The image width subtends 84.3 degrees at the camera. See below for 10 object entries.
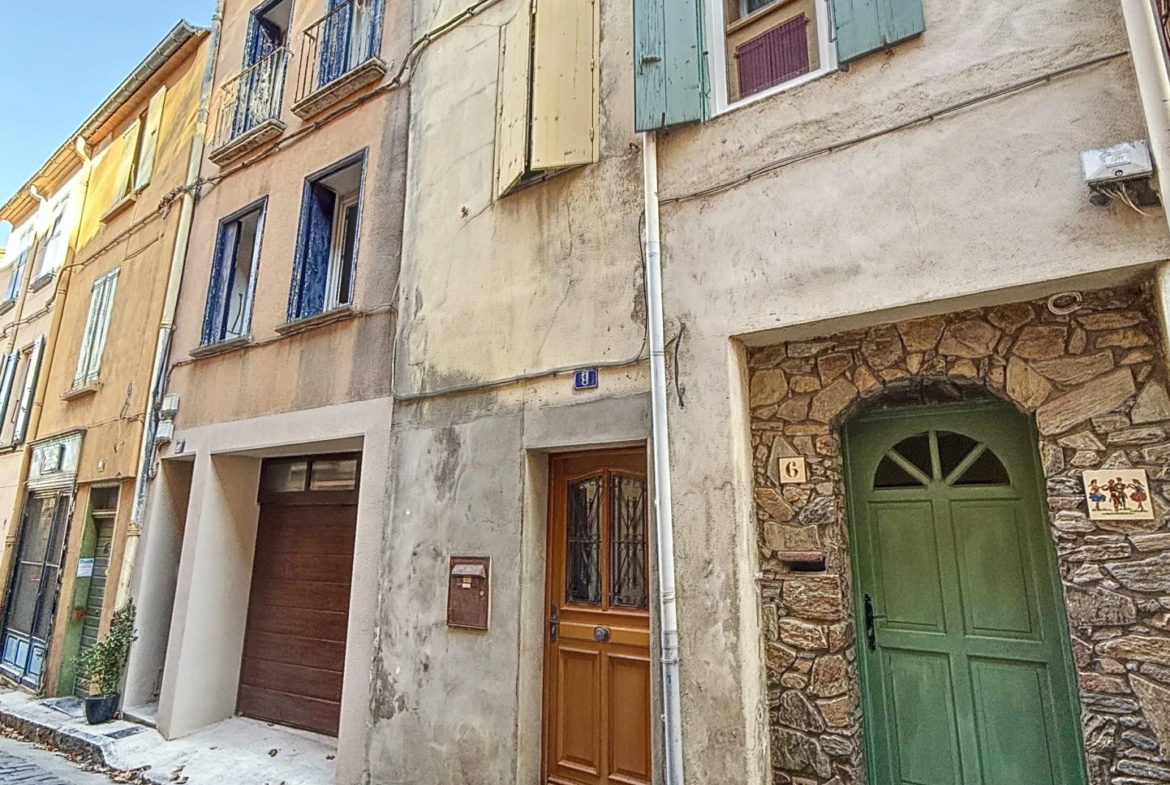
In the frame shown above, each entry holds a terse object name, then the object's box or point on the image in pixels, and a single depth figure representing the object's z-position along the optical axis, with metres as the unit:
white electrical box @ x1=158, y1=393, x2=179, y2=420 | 7.52
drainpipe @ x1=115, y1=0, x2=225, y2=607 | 7.20
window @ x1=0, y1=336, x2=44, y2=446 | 10.63
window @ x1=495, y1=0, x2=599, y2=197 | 4.69
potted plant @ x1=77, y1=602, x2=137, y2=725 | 6.61
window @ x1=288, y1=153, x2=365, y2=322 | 6.62
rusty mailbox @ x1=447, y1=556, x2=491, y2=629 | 4.46
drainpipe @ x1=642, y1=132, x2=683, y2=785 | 3.49
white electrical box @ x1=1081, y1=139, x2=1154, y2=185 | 2.73
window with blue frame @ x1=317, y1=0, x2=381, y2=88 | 6.78
